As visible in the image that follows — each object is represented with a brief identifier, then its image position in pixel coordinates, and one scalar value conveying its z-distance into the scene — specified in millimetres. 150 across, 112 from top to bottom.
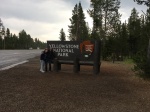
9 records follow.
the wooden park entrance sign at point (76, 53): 8086
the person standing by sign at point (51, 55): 8676
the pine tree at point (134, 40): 22381
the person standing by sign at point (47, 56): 8574
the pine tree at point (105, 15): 24586
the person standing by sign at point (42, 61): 8456
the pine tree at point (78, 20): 36523
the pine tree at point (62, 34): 61166
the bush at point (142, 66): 6836
